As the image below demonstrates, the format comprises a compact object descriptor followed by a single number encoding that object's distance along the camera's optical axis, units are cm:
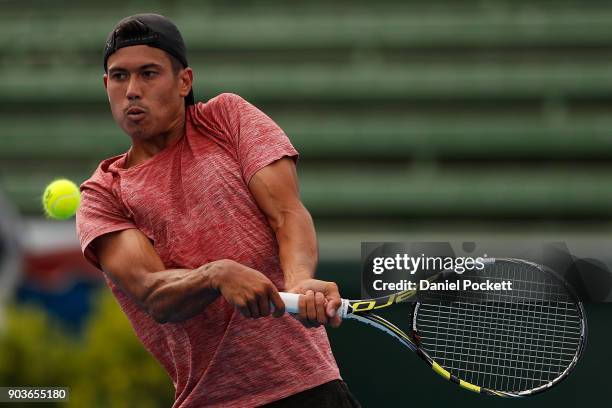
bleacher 2806
